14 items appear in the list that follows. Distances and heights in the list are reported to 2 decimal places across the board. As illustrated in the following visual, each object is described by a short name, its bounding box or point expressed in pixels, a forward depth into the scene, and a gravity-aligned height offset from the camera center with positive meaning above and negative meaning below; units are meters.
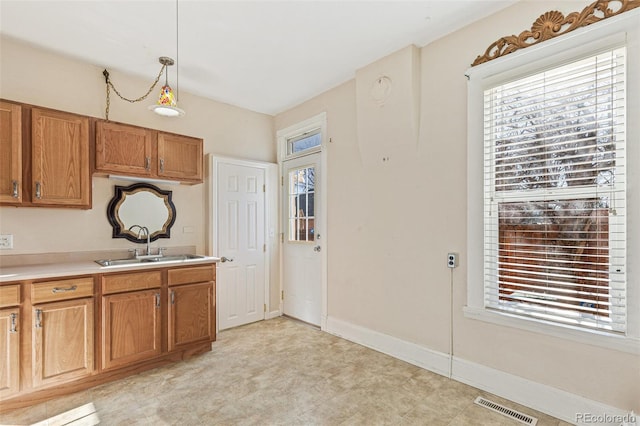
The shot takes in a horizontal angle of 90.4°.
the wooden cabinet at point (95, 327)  2.22 -0.93
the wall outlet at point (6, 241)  2.60 -0.24
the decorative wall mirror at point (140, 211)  3.18 +0.01
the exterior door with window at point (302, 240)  3.92 -0.36
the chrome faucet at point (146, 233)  3.32 -0.22
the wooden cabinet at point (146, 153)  2.87 +0.58
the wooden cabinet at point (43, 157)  2.41 +0.44
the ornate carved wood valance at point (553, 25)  1.91 +1.23
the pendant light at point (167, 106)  2.55 +0.86
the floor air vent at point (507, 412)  2.04 -1.34
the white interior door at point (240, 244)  3.83 -0.40
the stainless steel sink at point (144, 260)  2.87 -0.47
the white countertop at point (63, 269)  2.25 -0.45
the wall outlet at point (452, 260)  2.60 -0.39
